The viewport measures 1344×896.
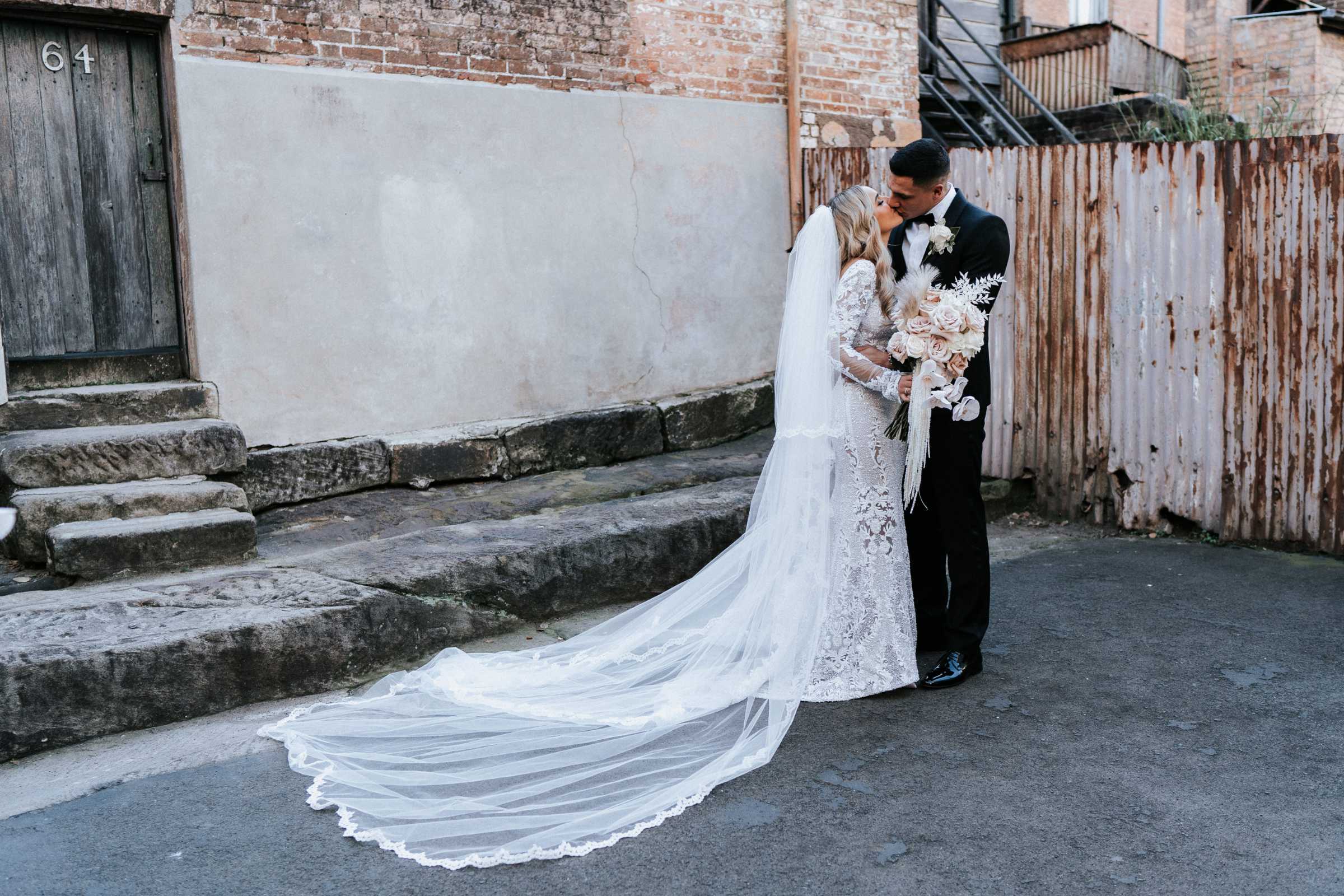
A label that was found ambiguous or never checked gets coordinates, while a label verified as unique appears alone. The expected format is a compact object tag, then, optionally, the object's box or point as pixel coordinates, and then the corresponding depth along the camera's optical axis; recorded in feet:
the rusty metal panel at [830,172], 25.79
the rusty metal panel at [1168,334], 20.20
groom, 14.17
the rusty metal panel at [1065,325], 21.59
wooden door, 18.74
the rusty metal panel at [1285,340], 18.88
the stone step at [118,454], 17.21
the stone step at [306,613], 13.05
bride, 12.78
